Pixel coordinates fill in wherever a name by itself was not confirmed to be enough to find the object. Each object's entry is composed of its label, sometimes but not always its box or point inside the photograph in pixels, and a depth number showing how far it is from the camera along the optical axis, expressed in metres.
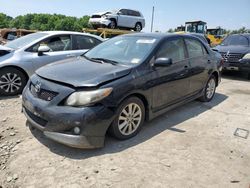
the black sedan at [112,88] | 2.48
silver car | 4.37
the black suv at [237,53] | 6.73
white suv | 12.50
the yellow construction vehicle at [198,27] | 18.20
